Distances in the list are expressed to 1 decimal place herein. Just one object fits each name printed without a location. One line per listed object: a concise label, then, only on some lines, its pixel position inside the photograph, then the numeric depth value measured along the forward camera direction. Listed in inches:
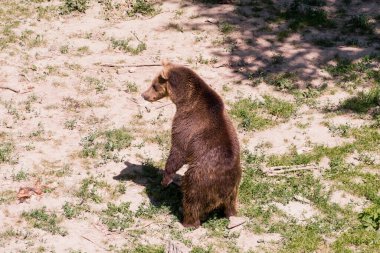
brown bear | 608.1
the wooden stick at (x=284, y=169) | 748.0
